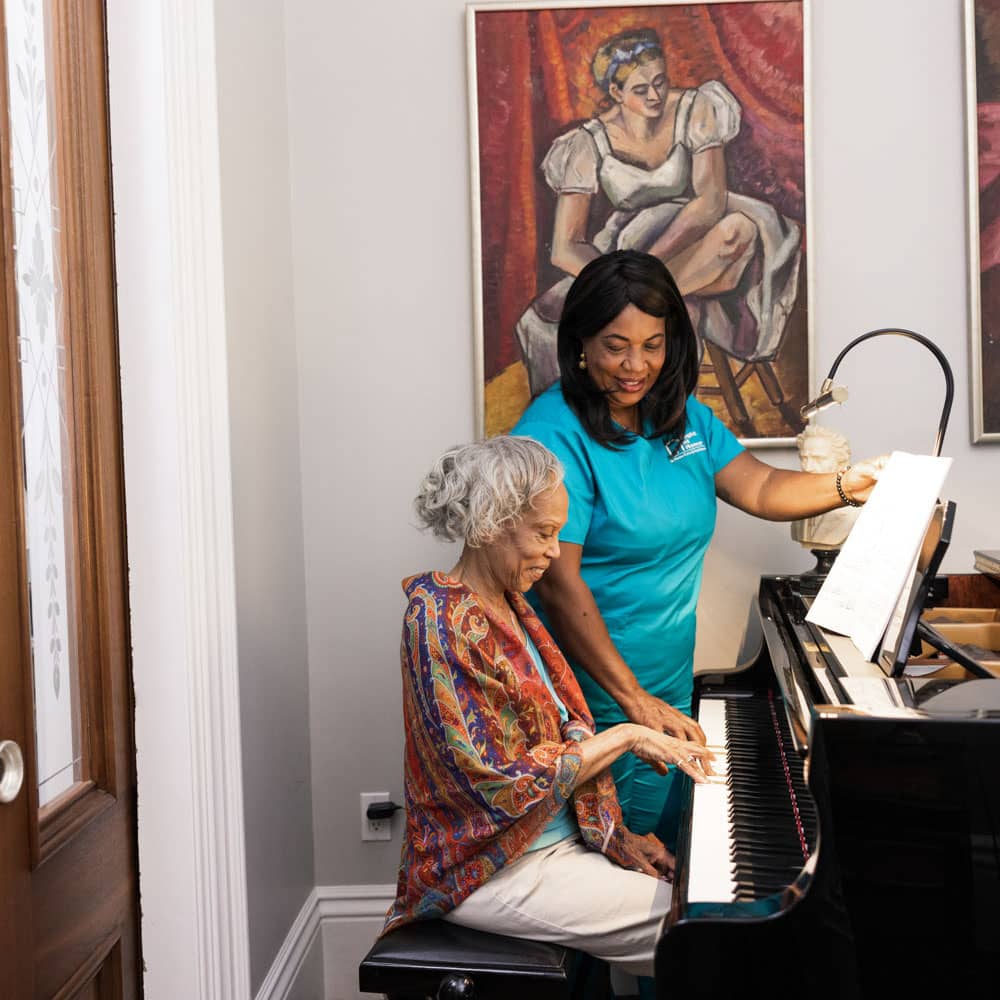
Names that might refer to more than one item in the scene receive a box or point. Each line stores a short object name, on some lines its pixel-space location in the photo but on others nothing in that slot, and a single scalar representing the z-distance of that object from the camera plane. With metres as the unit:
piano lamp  2.11
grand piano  1.27
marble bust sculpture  2.50
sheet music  1.74
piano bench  1.74
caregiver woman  2.33
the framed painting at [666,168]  2.82
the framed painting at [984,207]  2.77
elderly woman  1.83
